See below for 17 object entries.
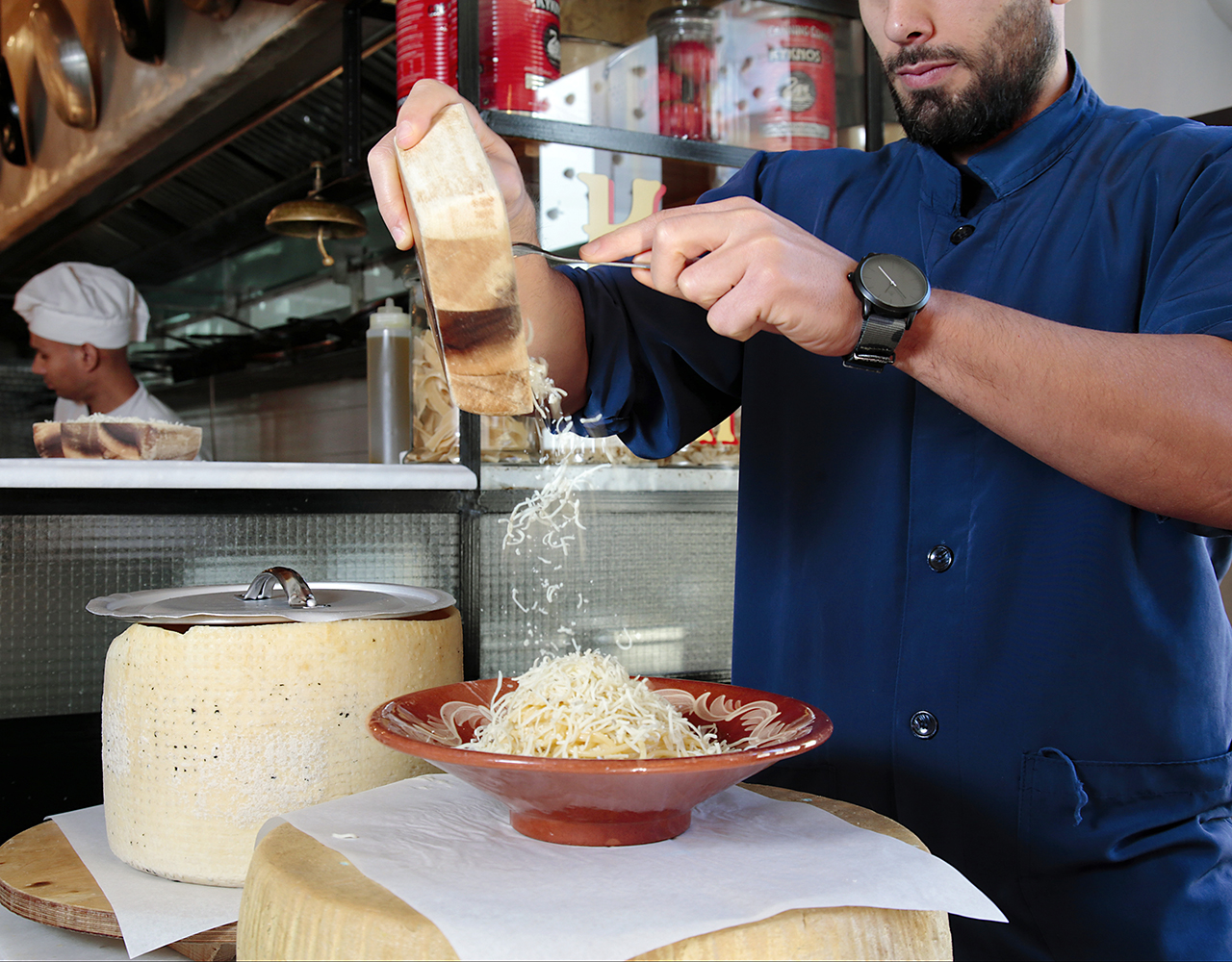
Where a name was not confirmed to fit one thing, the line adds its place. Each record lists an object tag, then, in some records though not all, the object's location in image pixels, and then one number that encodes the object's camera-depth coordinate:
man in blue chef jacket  1.00
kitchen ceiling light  2.84
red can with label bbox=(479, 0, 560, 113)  1.78
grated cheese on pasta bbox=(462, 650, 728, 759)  0.92
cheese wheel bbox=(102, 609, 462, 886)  1.17
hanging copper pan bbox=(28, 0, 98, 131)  4.05
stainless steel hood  3.07
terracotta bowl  0.78
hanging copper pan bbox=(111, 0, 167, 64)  3.51
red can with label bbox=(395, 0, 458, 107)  1.83
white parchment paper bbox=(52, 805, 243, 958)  1.07
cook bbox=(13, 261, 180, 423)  3.82
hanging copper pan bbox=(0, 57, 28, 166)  4.70
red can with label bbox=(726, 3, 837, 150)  2.08
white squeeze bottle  1.98
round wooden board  1.09
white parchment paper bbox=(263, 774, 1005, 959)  0.70
